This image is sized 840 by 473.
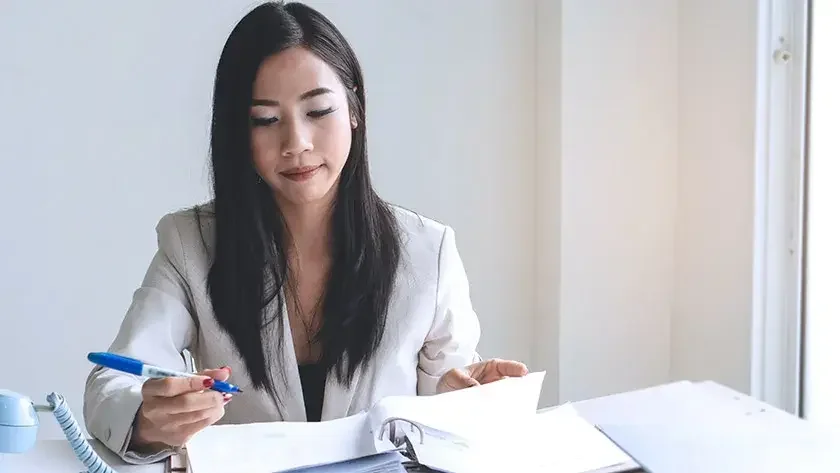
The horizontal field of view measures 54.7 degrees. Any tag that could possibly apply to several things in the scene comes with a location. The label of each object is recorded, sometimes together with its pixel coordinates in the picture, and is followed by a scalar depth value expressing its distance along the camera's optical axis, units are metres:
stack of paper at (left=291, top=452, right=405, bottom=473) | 0.83
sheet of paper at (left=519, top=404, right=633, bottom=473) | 0.87
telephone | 0.71
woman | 1.11
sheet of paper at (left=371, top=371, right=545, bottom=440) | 0.90
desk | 0.88
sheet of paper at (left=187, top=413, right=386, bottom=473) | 0.84
